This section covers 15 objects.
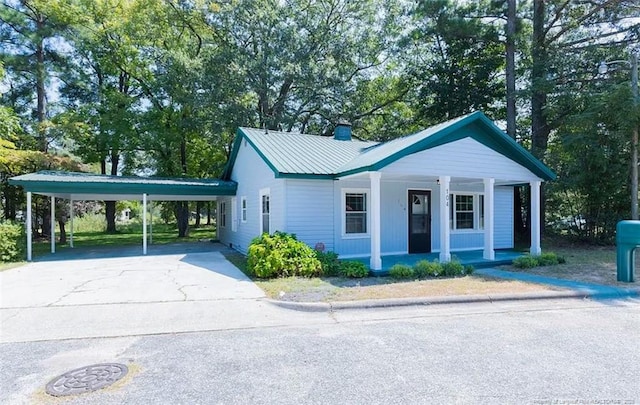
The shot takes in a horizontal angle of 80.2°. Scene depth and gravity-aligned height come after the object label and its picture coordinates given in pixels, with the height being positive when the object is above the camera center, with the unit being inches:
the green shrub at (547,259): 416.8 -62.3
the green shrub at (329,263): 357.7 -56.3
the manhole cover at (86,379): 141.0 -67.9
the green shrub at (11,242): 463.5 -43.6
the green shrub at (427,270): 346.6 -60.2
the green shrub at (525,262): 401.1 -62.8
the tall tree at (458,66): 751.7 +302.0
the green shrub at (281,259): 342.3 -49.9
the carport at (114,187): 487.5 +27.5
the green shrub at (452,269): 354.6 -61.1
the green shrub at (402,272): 339.9 -60.8
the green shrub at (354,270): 346.0 -59.9
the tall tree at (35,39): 824.3 +384.2
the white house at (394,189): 392.8 +19.5
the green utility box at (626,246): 314.0 -36.8
